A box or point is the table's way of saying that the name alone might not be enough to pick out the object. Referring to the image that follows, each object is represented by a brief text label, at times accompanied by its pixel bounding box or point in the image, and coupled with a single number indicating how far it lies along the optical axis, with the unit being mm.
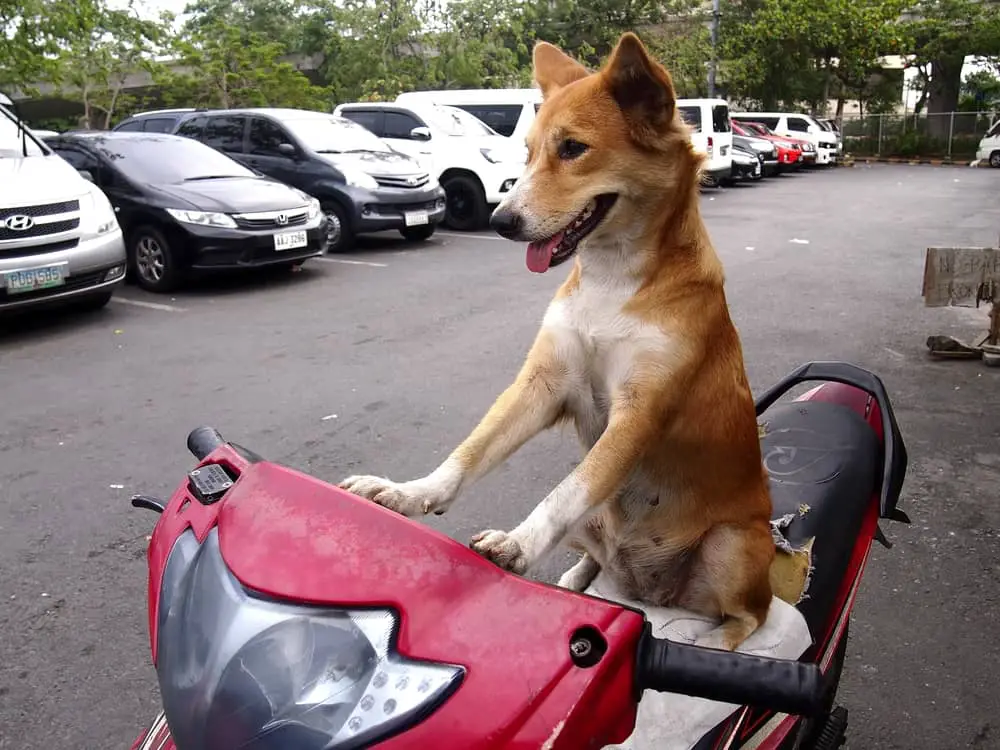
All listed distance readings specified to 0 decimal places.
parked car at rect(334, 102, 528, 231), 13805
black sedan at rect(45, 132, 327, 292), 9000
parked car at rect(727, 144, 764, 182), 22500
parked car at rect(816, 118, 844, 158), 30647
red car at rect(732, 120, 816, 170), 26312
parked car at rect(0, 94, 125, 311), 7066
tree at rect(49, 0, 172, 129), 21062
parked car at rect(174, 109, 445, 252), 11539
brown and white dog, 1937
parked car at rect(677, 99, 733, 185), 19391
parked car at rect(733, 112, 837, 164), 29234
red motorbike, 1089
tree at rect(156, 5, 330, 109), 24109
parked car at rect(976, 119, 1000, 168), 29078
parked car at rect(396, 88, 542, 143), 16031
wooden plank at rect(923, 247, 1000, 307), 6070
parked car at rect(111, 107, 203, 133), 14387
